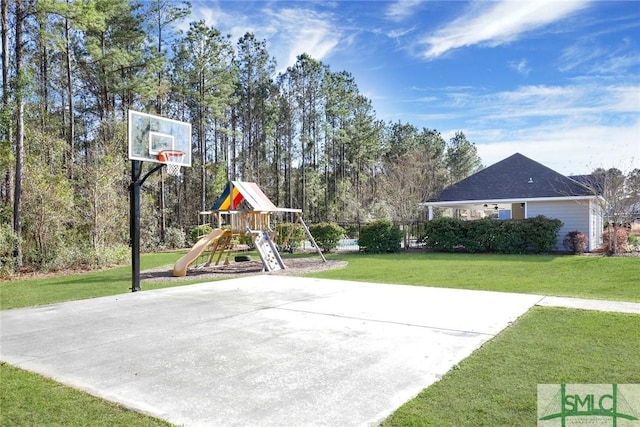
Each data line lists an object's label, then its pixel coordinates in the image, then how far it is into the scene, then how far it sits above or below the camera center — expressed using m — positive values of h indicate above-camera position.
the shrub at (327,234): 19.31 -1.05
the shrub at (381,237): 18.67 -1.18
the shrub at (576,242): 16.22 -1.32
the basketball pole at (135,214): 9.09 -0.01
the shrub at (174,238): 23.89 -1.44
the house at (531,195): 17.77 +0.66
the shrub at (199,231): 23.25 -1.02
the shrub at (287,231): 19.13 -1.06
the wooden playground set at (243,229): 12.67 -0.53
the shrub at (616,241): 15.41 -1.23
